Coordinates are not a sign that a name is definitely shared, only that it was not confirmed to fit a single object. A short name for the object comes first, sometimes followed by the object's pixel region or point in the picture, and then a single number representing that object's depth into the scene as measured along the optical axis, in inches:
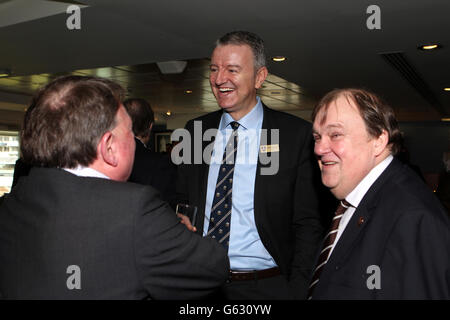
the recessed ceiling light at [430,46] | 208.5
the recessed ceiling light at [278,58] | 234.7
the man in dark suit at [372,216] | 42.1
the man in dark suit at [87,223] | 38.6
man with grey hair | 72.9
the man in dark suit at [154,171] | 111.7
